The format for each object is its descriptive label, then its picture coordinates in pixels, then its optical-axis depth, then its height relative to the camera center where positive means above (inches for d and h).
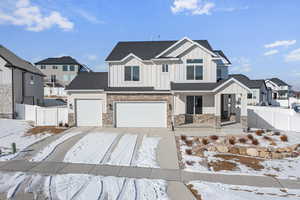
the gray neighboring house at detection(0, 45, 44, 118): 697.6 +63.8
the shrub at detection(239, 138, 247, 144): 435.1 -96.5
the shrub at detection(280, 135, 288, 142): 451.5 -95.4
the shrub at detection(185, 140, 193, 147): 418.1 -99.8
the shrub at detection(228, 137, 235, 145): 420.3 -95.5
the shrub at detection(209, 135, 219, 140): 452.8 -93.2
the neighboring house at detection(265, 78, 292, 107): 2297.2 +134.6
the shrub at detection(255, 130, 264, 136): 505.2 -92.1
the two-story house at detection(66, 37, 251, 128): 590.2 +20.5
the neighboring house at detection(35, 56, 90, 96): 1862.7 +283.5
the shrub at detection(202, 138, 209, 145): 420.8 -96.9
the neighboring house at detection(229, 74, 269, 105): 1457.6 +75.4
